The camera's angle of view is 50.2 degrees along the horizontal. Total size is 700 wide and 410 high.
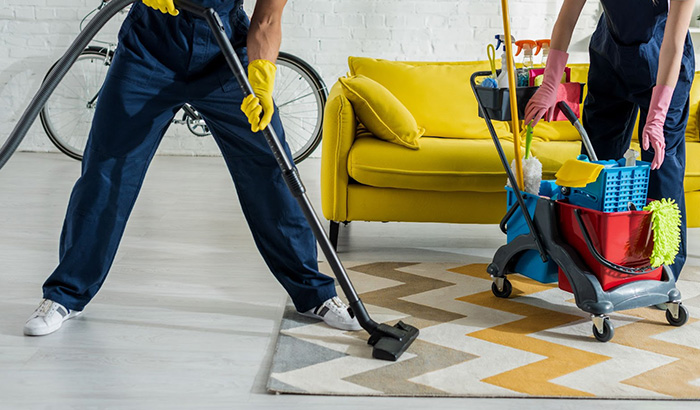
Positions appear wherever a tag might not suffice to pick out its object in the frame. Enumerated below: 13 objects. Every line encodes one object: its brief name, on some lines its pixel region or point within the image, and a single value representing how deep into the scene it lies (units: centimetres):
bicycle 502
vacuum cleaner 166
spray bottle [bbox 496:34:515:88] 218
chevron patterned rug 172
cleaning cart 202
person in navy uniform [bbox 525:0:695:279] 208
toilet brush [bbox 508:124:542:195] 226
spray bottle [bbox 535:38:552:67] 237
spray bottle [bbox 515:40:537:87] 228
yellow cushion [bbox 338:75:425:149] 288
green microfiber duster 202
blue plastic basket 200
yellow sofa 280
